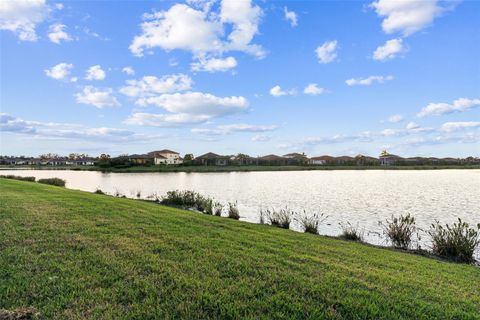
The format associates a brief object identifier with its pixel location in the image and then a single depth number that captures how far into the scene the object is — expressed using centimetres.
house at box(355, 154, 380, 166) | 10841
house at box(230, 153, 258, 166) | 11085
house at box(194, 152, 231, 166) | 9624
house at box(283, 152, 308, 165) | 10638
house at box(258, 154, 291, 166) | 10388
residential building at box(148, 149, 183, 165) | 11721
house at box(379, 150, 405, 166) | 11782
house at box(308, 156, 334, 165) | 12653
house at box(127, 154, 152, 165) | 9914
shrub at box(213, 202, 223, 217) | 1512
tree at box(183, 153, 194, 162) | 10385
